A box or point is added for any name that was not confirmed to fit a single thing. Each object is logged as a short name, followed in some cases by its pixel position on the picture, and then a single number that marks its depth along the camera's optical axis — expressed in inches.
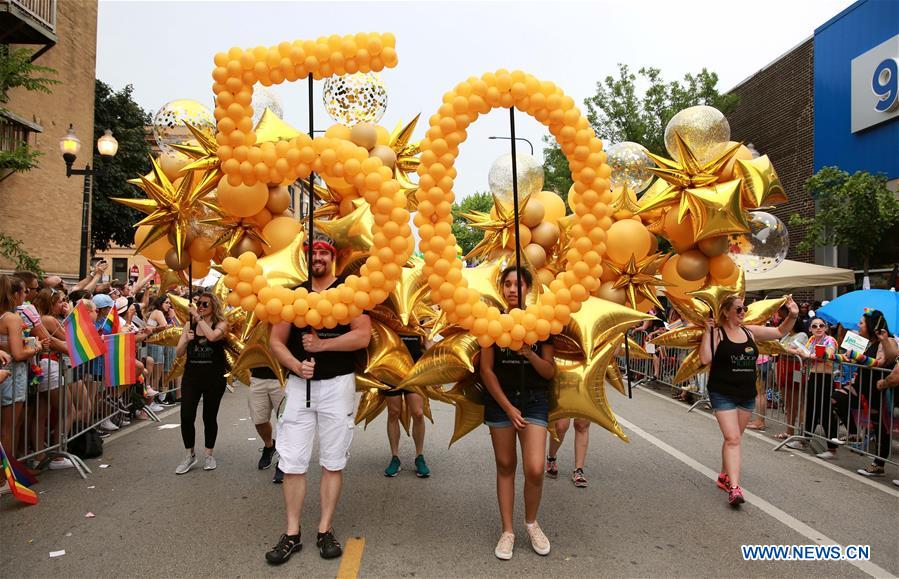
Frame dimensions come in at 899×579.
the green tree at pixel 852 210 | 481.1
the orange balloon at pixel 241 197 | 173.2
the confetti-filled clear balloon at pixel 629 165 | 235.8
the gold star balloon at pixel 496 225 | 208.4
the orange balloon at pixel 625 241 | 192.4
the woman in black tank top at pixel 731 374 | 200.5
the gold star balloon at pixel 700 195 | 184.5
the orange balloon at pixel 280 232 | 184.5
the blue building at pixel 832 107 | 575.5
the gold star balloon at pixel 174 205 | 192.3
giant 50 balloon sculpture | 148.8
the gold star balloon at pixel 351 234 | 168.7
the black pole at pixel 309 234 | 153.9
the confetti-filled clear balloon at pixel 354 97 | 213.6
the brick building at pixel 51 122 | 593.6
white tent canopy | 461.1
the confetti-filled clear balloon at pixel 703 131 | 204.1
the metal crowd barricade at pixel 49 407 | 207.5
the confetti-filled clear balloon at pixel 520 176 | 221.9
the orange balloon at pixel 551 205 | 220.4
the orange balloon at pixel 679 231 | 196.5
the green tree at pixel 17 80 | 336.2
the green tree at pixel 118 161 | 890.1
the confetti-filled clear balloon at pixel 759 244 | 213.9
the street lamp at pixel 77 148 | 442.3
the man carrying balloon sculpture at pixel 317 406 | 152.3
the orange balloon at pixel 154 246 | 208.7
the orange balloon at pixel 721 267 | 200.5
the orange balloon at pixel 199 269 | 210.7
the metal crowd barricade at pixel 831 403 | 250.2
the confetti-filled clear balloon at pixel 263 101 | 225.0
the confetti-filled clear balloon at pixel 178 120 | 213.9
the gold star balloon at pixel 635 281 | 193.8
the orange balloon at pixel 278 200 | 186.7
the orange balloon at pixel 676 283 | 205.6
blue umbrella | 279.5
